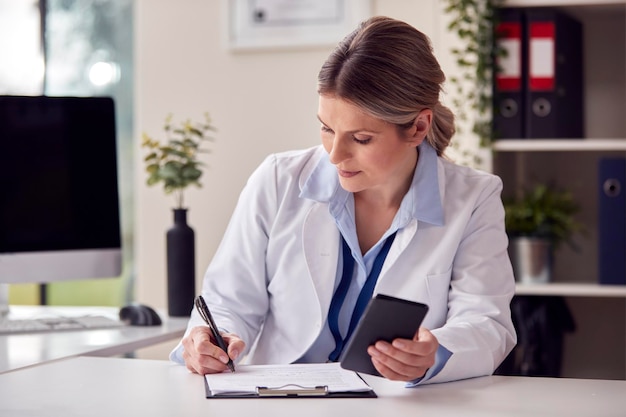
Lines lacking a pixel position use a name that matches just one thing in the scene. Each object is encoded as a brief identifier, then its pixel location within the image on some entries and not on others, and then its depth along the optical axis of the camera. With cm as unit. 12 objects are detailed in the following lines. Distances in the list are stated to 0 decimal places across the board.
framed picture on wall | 289
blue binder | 258
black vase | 238
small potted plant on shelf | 264
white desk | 129
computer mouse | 222
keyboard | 213
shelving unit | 285
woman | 169
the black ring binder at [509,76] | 263
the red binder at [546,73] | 262
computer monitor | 220
